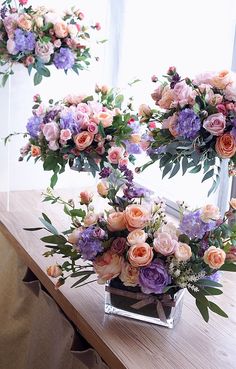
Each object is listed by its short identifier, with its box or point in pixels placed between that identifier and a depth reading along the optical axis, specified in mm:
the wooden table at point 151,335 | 940
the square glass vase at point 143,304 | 998
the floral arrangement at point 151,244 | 940
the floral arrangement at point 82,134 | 1419
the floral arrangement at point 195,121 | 966
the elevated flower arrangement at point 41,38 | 1656
